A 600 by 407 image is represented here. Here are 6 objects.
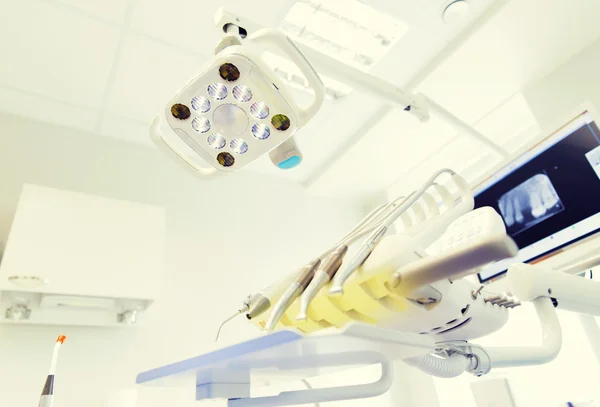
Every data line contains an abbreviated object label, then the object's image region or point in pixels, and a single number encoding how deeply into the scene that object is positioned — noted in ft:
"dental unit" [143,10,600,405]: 1.83
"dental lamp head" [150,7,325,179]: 2.27
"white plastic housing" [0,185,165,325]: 4.84
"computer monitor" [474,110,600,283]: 4.09
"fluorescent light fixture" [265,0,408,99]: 5.35
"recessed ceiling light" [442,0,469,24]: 5.23
